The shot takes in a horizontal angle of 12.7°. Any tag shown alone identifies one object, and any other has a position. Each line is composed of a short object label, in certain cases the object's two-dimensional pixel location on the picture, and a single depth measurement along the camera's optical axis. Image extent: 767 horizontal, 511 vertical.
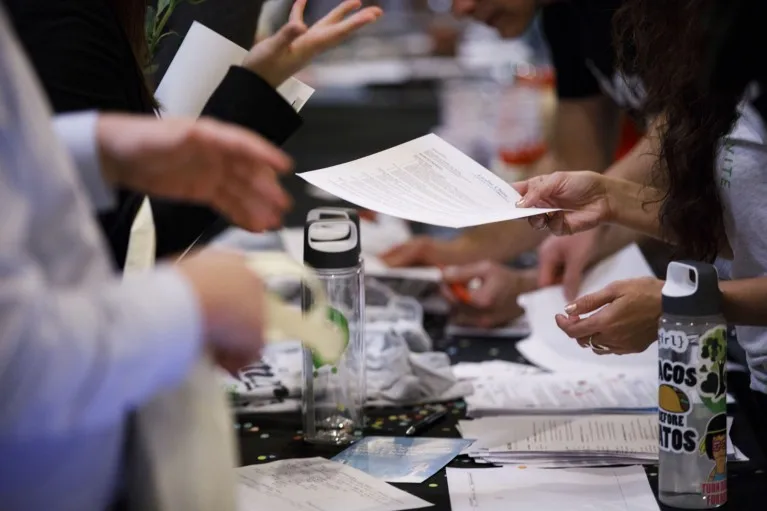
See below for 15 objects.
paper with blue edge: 3.84
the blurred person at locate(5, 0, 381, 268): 3.62
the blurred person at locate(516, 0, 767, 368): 3.89
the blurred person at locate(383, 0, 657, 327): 4.54
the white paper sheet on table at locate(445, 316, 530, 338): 4.48
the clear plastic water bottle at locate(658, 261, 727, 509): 3.68
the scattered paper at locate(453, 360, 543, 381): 4.23
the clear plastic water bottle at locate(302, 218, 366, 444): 3.94
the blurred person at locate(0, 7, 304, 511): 3.28
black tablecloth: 3.78
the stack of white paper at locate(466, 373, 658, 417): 4.07
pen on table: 3.99
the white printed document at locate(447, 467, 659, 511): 3.75
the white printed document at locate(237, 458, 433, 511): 3.75
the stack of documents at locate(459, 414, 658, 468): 3.88
